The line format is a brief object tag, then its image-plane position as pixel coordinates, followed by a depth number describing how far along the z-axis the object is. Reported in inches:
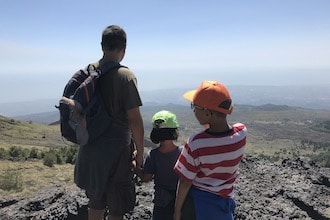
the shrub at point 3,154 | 645.3
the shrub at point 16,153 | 682.2
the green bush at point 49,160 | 581.9
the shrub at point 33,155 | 681.0
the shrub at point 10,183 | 406.3
